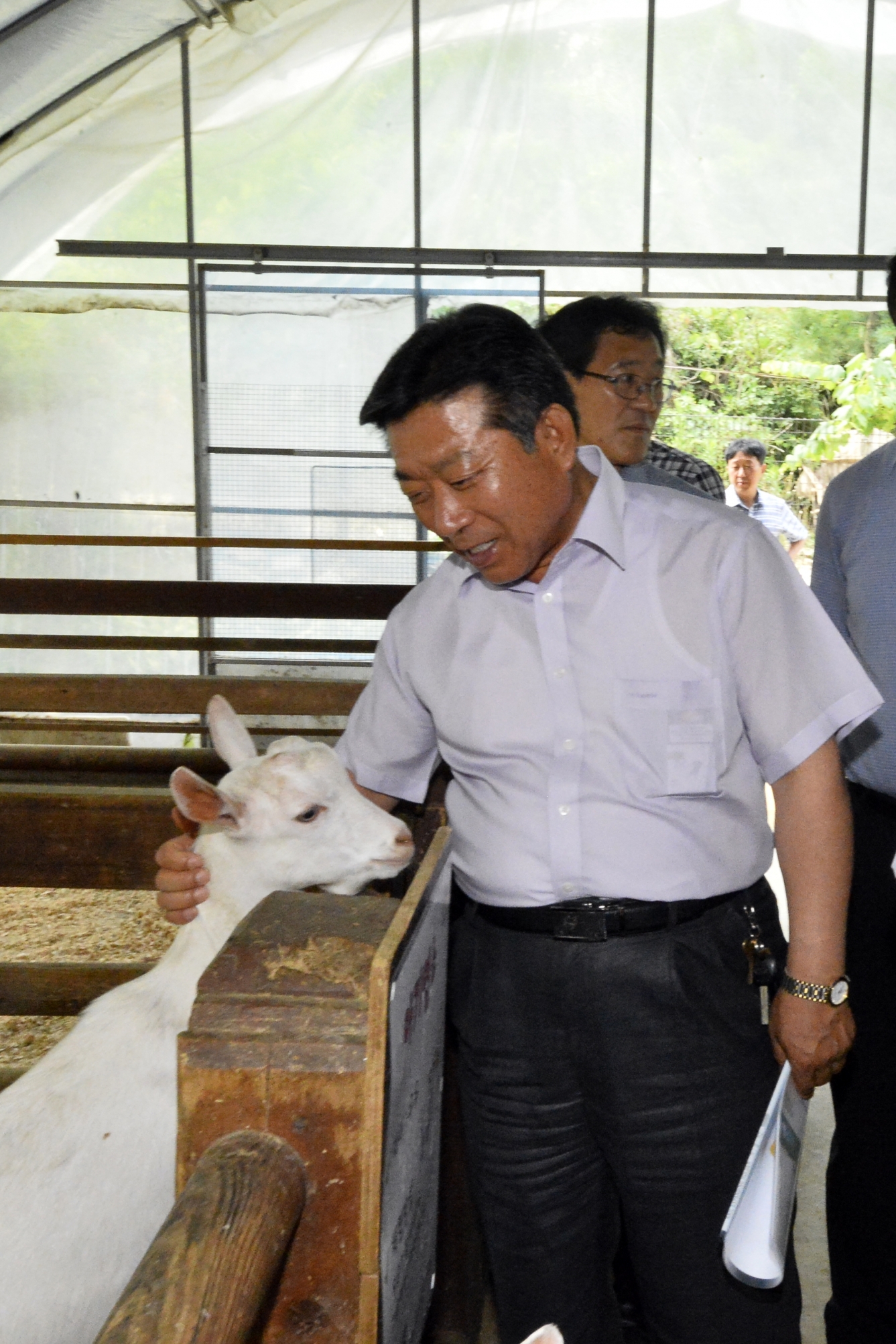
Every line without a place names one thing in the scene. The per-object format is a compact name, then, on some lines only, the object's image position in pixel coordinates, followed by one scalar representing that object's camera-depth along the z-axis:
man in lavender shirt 1.50
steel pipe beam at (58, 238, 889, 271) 7.23
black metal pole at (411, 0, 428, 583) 7.30
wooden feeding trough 0.73
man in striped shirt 6.67
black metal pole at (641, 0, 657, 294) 7.33
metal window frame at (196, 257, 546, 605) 7.26
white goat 1.43
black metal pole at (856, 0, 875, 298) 7.29
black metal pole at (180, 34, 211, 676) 7.34
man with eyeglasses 2.40
